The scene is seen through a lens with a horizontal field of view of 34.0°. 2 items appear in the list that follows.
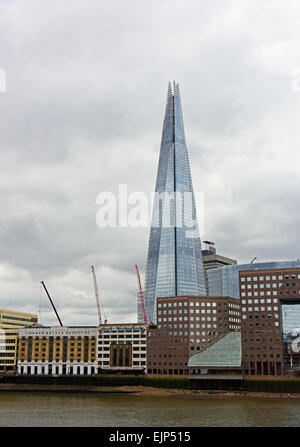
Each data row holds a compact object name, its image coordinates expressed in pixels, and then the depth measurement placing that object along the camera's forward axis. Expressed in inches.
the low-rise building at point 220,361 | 7204.7
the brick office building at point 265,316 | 7126.0
